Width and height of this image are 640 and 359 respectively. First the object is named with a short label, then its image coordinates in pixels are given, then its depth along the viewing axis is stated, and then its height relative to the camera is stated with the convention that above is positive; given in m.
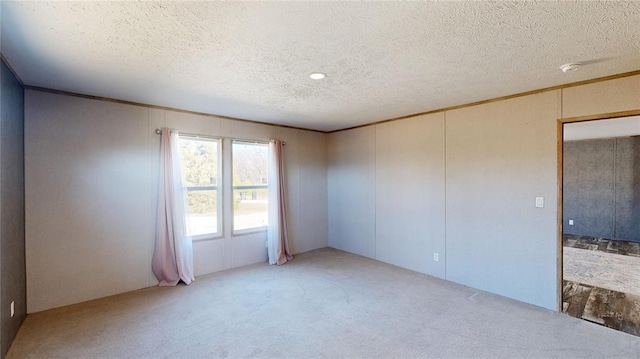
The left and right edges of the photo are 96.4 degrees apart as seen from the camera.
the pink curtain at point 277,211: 4.91 -0.59
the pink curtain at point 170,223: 3.91 -0.62
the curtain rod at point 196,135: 3.94 +0.65
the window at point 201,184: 4.24 -0.09
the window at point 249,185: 4.79 -0.11
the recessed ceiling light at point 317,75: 2.74 +1.00
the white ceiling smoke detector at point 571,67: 2.50 +0.98
